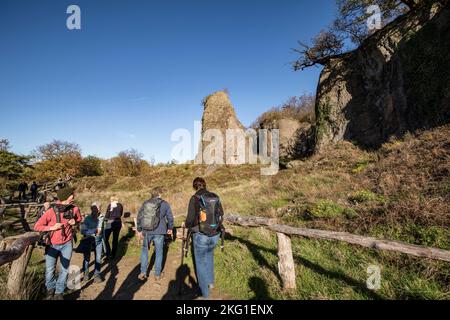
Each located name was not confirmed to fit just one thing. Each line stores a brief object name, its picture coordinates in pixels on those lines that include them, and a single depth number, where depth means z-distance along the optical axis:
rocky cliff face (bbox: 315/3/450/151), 12.48
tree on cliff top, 15.39
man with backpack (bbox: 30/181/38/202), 24.05
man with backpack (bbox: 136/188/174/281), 5.66
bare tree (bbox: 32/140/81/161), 39.53
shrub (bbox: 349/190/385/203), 7.59
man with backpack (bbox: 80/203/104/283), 5.72
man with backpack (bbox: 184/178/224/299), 4.46
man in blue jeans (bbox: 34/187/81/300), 4.33
